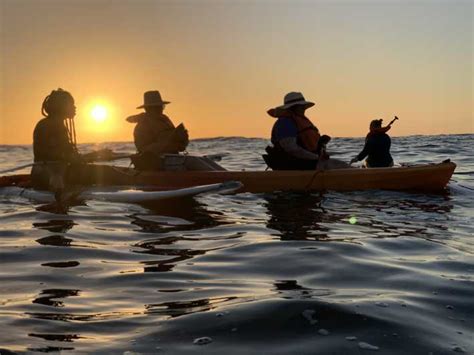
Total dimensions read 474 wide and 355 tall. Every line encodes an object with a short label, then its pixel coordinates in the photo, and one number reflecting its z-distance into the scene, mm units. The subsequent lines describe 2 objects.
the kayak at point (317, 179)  10391
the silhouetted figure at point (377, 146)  11922
